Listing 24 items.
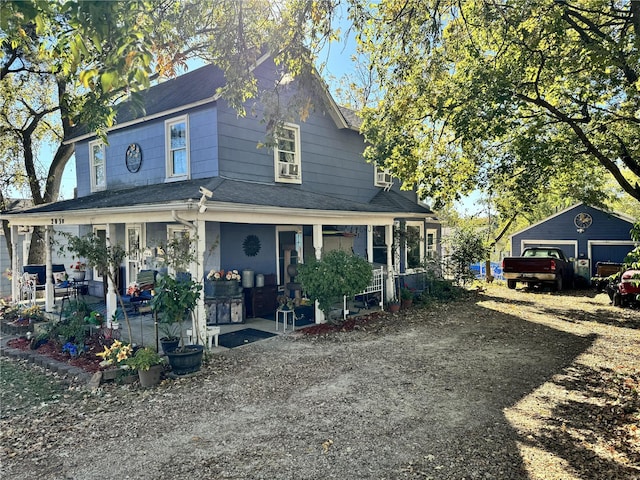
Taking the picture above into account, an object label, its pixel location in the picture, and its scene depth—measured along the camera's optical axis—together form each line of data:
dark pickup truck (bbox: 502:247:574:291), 16.62
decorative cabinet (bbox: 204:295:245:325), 10.33
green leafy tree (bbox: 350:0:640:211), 7.69
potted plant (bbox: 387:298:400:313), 12.16
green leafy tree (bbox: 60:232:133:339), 7.52
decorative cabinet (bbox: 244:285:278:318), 11.27
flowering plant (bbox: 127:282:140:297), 9.96
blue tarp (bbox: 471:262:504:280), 21.55
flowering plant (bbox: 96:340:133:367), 6.74
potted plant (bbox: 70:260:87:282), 12.90
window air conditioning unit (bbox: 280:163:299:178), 11.98
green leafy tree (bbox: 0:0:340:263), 2.84
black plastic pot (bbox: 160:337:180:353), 7.05
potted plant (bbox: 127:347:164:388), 6.38
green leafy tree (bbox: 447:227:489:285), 15.72
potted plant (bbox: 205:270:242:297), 10.20
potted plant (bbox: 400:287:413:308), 12.89
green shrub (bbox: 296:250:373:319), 9.70
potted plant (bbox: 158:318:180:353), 7.00
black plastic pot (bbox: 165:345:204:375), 6.65
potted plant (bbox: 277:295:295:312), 9.90
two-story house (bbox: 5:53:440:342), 9.09
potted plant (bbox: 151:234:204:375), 6.69
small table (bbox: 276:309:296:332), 9.70
